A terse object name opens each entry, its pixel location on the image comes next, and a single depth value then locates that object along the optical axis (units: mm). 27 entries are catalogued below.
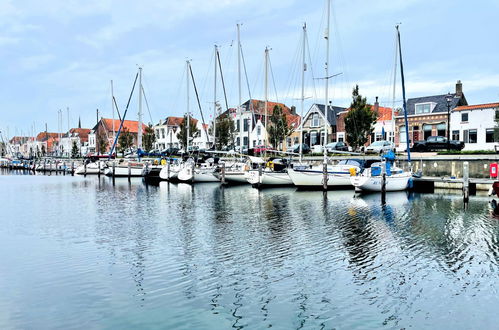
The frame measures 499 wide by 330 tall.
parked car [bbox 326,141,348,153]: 56088
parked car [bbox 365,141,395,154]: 47494
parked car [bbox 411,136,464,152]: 48031
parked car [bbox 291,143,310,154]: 58488
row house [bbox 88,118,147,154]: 124125
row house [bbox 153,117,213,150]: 100125
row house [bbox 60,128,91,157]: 139875
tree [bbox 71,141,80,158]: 110631
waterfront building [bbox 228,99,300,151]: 79062
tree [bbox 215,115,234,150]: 65175
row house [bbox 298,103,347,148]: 73069
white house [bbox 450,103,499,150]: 54000
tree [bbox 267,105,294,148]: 64375
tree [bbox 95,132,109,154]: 107188
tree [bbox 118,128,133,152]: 91875
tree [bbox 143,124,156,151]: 89750
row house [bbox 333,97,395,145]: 65188
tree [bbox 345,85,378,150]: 53438
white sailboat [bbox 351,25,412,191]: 34781
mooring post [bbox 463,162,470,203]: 28719
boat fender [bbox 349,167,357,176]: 37125
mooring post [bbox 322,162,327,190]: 36709
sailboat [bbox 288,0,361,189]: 37531
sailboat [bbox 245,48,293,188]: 41469
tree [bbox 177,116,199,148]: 75375
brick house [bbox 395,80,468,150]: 59781
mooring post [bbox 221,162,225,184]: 45703
